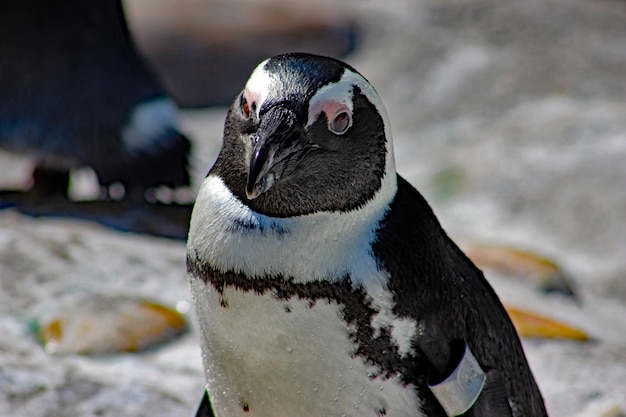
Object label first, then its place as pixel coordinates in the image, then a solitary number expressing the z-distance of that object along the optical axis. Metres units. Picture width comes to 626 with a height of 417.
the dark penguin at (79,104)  6.83
